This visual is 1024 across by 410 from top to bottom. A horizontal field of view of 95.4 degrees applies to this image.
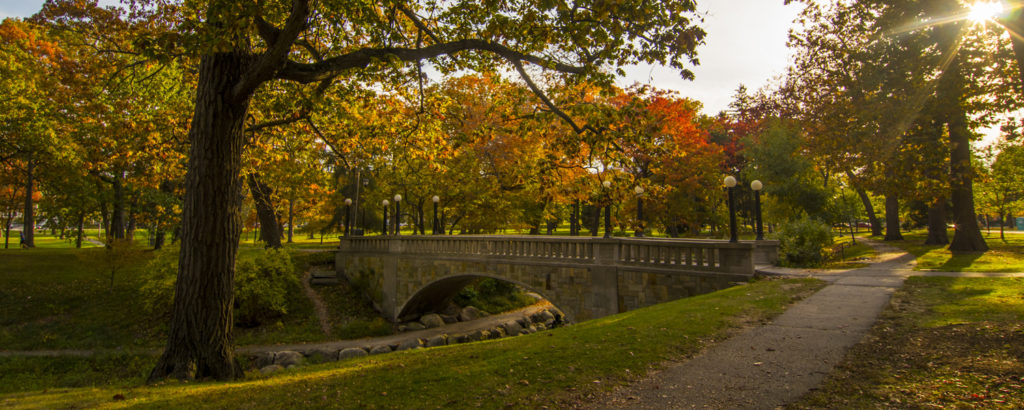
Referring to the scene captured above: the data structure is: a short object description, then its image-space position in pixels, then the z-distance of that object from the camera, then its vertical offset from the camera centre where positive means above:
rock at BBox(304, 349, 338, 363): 15.22 -4.23
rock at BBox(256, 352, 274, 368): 14.66 -4.17
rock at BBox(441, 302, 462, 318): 23.02 -4.22
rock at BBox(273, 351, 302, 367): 14.59 -4.13
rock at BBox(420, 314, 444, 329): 20.59 -4.23
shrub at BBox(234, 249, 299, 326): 17.12 -2.32
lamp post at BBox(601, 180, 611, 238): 12.79 +0.06
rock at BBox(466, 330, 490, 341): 18.26 -4.39
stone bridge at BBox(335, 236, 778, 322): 10.94 -1.32
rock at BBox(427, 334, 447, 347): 17.06 -4.26
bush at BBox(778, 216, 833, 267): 14.68 -0.69
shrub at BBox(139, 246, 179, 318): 16.06 -1.83
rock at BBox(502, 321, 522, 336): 19.27 -4.32
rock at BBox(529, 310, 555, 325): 21.87 -4.39
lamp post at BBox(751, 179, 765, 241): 13.20 +0.97
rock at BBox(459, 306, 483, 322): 22.13 -4.26
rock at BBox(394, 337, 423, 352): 16.70 -4.28
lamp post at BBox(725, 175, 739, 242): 11.04 +0.15
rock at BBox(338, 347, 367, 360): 15.43 -4.20
